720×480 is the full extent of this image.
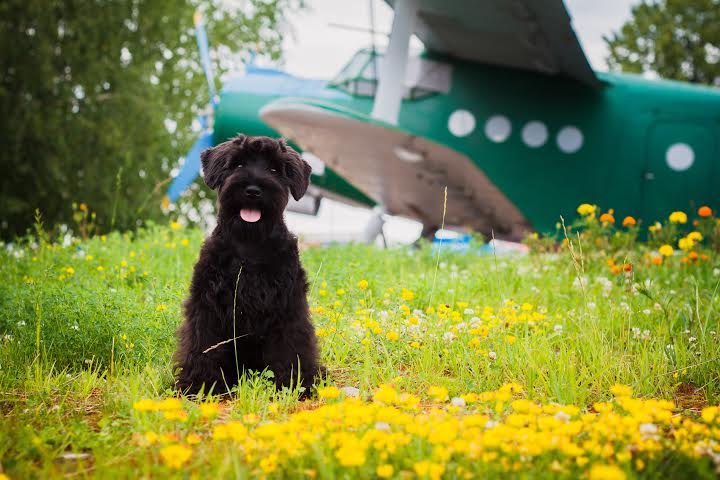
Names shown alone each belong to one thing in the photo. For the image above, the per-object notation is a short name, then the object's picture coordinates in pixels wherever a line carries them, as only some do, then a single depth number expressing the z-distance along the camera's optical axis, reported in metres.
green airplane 8.84
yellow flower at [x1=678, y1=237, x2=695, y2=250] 5.22
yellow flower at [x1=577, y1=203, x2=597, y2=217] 5.77
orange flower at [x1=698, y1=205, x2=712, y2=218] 5.88
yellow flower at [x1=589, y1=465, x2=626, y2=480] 1.82
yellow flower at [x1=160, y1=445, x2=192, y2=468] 2.05
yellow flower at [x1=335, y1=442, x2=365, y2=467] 1.94
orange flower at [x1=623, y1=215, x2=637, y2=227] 5.75
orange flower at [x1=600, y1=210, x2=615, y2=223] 5.77
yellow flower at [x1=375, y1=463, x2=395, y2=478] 1.99
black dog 3.30
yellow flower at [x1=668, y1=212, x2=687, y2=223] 5.30
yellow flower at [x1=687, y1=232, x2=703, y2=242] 5.14
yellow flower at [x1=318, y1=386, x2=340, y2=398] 2.53
